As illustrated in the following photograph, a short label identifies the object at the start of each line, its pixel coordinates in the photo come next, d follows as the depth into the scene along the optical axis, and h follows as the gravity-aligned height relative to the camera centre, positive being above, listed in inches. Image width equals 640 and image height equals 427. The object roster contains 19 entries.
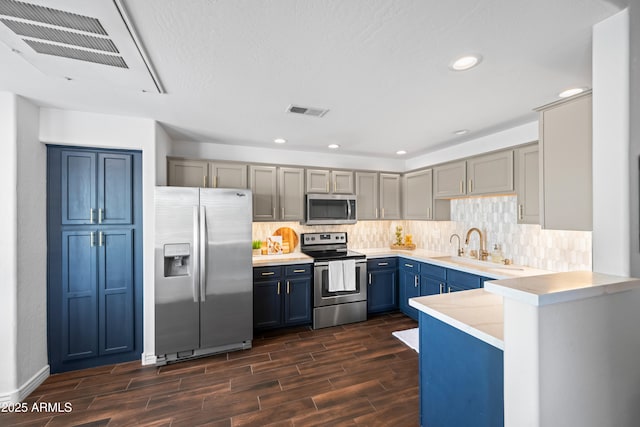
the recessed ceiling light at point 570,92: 83.4 +38.9
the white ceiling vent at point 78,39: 48.7 +37.4
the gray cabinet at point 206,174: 130.1 +20.3
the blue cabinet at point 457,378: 49.5 -34.4
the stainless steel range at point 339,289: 141.4 -40.3
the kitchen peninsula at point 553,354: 40.0 -23.3
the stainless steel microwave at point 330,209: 153.8 +3.0
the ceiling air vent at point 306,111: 98.1 +38.8
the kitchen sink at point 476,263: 116.8 -23.8
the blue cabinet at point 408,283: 148.0 -39.5
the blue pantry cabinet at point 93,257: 100.0 -16.5
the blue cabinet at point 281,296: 132.9 -41.6
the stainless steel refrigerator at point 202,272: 107.6 -24.3
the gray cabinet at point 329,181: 157.0 +19.5
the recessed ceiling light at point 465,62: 65.4 +38.2
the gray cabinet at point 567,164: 59.5 +11.8
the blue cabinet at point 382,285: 154.7 -41.7
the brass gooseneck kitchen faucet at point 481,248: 136.0 -17.7
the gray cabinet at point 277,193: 145.0 +11.9
